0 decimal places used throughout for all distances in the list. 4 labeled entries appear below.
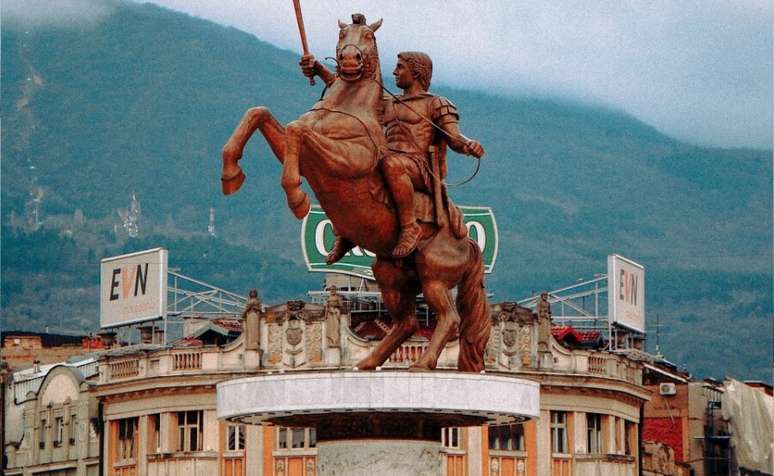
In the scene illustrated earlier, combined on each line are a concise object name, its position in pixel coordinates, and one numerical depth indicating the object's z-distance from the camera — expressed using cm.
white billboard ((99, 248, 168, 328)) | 9881
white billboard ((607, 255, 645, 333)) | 10069
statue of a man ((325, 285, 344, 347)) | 8650
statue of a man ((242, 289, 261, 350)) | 8725
